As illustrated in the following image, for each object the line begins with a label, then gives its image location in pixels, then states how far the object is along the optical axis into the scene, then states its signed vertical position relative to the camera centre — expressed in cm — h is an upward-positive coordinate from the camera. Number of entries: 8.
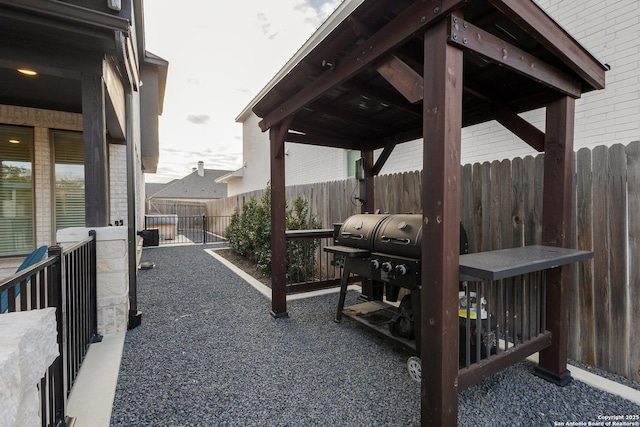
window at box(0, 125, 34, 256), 448 +31
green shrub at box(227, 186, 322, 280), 560 -61
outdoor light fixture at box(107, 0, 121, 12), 266 +184
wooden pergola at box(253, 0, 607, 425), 170 +98
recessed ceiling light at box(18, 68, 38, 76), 296 +143
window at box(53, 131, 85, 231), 484 +53
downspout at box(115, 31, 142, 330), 355 +4
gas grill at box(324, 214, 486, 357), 267 -51
